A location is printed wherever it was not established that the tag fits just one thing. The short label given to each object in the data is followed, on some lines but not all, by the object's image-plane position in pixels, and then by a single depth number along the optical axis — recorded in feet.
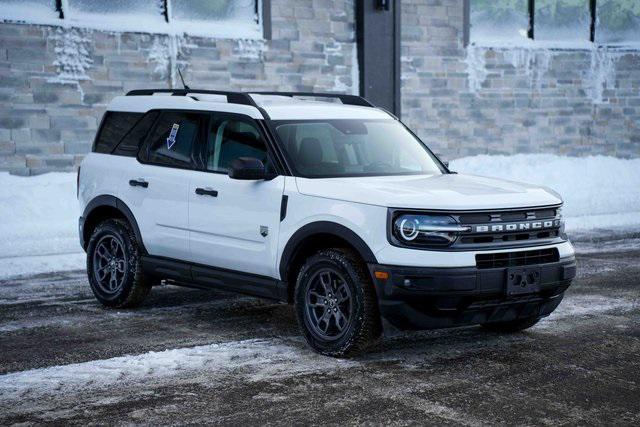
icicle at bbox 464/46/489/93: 64.13
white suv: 21.90
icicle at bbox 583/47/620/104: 68.95
